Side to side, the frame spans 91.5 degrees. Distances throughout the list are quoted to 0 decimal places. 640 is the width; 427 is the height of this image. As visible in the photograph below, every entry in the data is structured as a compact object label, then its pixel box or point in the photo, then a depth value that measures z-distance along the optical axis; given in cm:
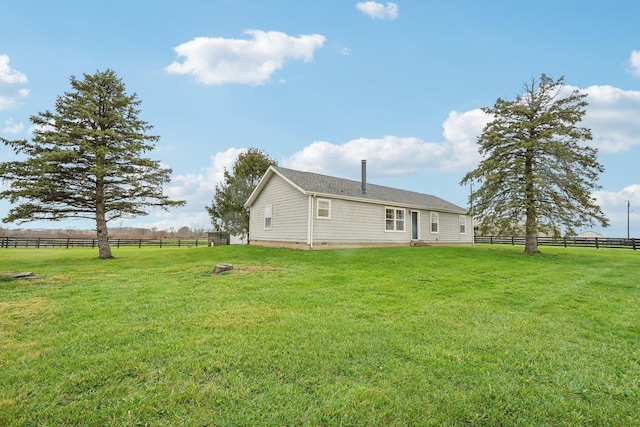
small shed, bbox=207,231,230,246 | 2989
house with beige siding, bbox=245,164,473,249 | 1658
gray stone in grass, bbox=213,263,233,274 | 983
